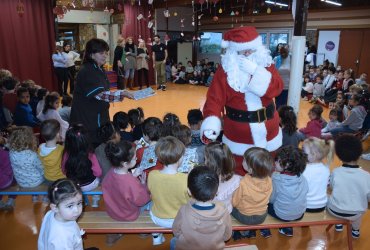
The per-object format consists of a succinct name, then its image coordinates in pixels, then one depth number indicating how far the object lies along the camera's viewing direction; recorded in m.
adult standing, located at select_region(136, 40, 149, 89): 9.09
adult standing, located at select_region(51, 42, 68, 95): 7.04
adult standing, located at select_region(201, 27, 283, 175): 2.27
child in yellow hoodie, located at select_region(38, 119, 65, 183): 2.44
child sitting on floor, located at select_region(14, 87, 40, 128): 3.99
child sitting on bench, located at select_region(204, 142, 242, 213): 2.07
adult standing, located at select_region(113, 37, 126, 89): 8.39
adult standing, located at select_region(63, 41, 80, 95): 7.26
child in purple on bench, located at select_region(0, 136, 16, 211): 2.51
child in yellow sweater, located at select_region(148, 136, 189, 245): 1.95
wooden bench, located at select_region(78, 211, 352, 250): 2.03
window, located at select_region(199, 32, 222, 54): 12.58
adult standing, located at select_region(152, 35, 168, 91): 9.34
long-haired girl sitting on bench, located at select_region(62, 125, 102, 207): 2.29
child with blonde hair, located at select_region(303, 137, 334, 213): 2.23
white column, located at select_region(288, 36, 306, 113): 3.77
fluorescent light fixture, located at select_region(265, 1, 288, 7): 10.33
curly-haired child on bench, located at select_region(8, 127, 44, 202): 2.49
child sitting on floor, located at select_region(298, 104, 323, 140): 3.89
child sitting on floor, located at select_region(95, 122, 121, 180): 2.57
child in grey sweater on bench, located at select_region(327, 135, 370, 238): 2.13
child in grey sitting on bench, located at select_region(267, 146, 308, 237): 2.02
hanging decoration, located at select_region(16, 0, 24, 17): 6.16
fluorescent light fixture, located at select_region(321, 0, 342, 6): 9.24
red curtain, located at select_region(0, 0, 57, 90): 6.19
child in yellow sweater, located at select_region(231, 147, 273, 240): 1.95
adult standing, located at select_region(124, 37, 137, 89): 8.75
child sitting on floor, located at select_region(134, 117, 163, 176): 2.33
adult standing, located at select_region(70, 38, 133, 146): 2.64
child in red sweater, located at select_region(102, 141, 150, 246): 2.01
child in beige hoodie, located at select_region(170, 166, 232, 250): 1.55
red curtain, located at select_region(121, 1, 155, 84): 9.09
